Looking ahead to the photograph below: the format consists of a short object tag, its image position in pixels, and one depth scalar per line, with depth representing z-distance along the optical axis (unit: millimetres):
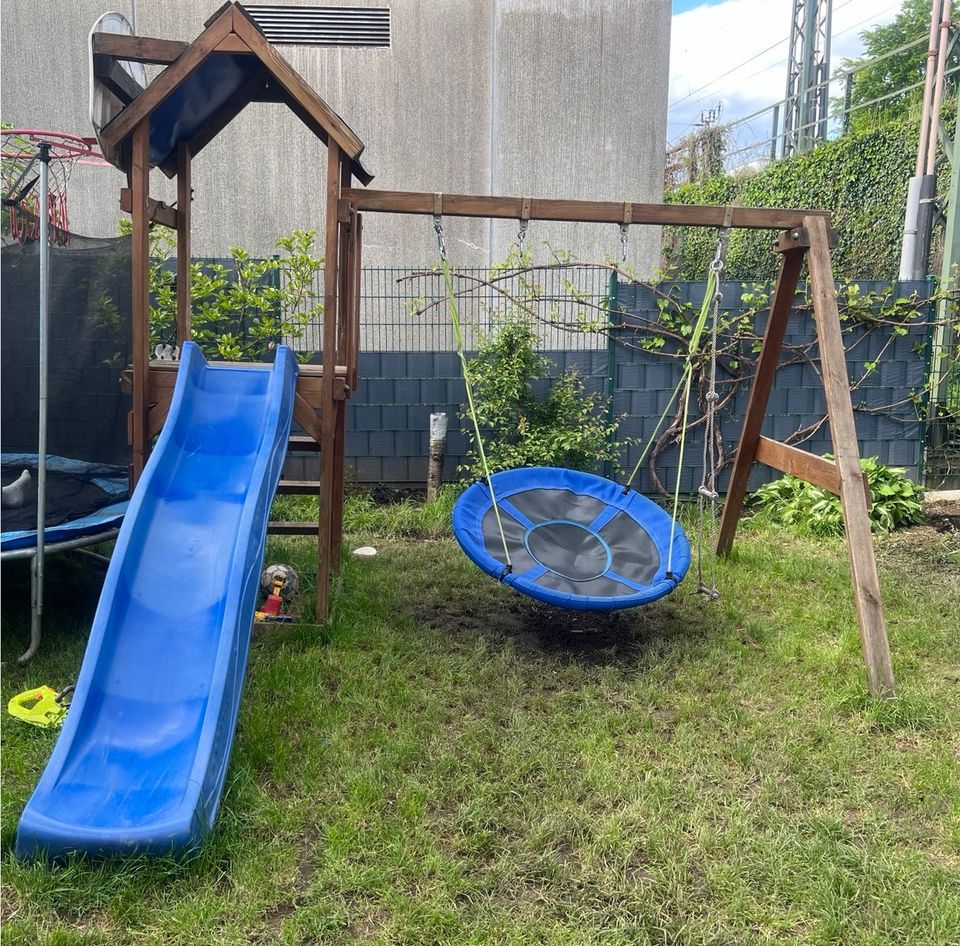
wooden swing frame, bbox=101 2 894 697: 3299
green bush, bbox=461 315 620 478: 5793
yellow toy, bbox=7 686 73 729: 2709
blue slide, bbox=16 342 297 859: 2072
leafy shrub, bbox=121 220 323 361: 5750
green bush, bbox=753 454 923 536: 5699
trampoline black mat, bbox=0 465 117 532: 3584
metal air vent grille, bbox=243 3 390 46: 7727
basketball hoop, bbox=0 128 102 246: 3713
